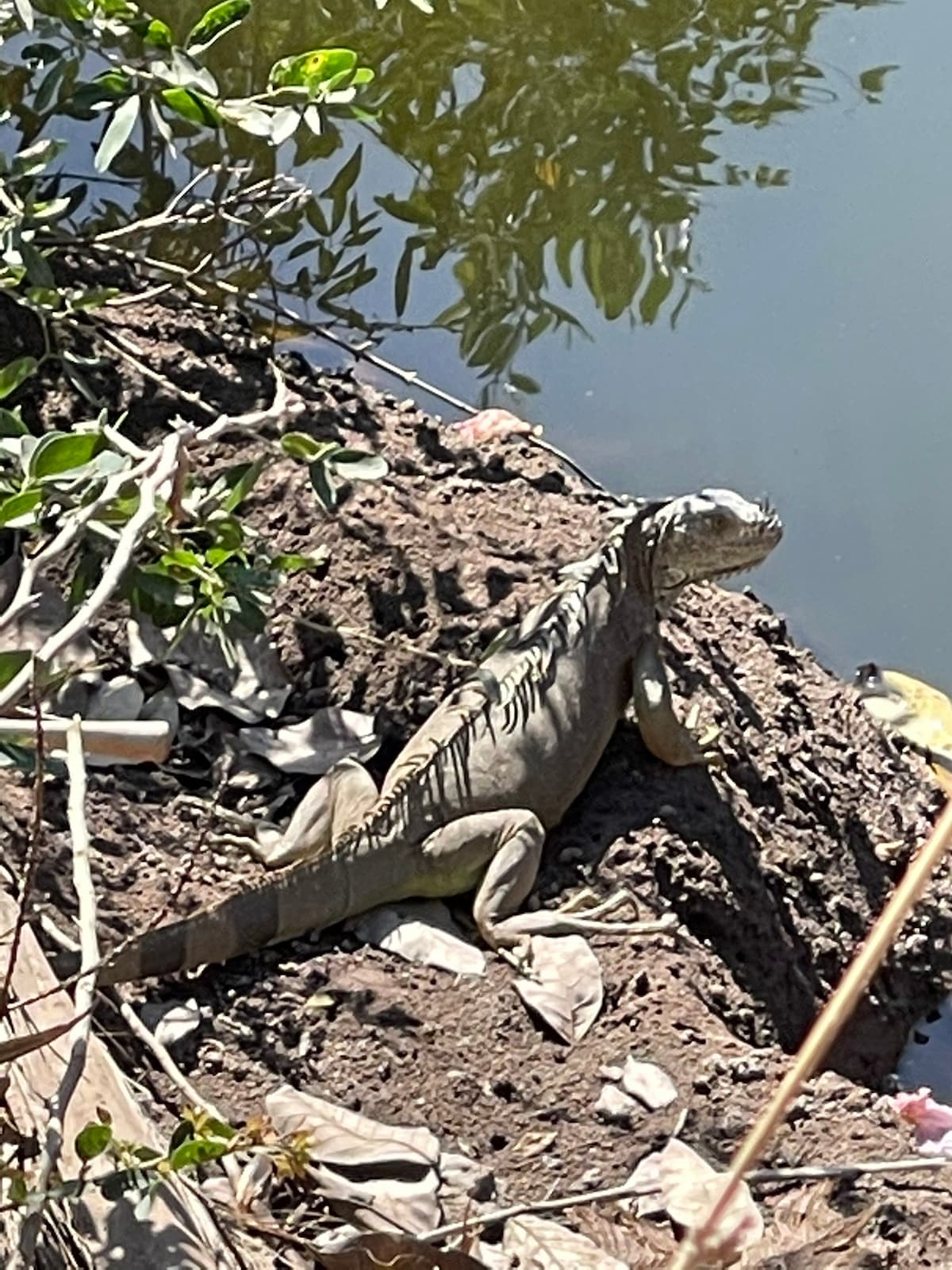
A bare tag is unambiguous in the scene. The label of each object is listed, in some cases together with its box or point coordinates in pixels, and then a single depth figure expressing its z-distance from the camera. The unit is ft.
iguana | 10.58
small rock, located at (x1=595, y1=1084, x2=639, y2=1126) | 9.73
